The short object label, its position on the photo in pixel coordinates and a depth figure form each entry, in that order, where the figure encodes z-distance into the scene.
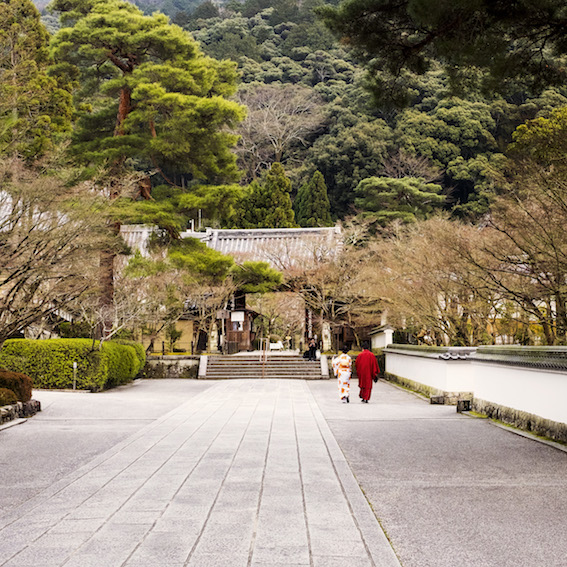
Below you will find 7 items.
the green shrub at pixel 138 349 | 24.60
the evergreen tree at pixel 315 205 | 45.88
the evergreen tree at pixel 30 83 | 20.23
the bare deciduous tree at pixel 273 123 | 52.06
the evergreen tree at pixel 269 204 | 43.50
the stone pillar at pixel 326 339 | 31.22
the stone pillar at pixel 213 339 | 32.31
